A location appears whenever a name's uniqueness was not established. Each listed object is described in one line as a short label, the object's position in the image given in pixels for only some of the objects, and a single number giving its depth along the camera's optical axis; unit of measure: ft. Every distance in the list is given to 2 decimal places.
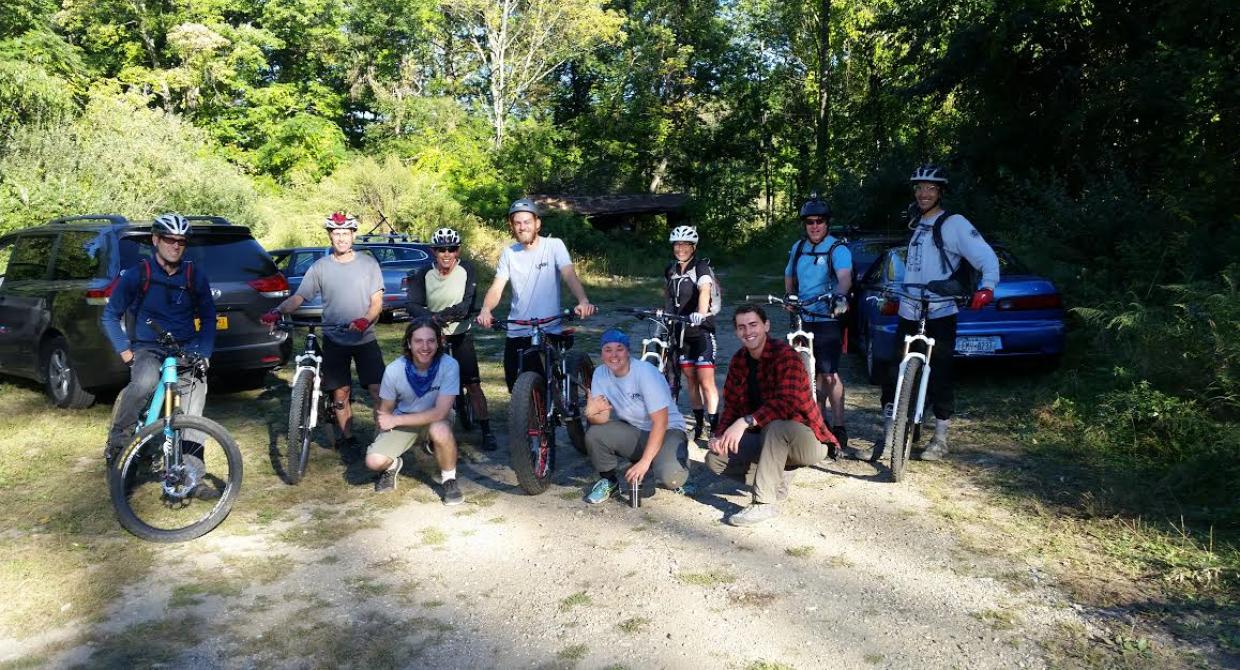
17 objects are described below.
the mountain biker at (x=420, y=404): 18.74
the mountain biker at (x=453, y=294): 23.32
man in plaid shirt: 16.98
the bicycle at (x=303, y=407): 19.97
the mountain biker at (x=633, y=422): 17.78
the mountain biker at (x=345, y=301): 21.53
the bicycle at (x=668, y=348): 23.24
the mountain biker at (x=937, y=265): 20.29
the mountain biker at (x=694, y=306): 22.98
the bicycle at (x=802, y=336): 21.71
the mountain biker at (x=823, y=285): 22.02
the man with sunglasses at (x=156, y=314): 17.92
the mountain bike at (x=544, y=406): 18.57
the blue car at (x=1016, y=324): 27.99
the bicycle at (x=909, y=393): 19.65
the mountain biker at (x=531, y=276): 20.94
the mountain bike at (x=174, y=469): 16.47
